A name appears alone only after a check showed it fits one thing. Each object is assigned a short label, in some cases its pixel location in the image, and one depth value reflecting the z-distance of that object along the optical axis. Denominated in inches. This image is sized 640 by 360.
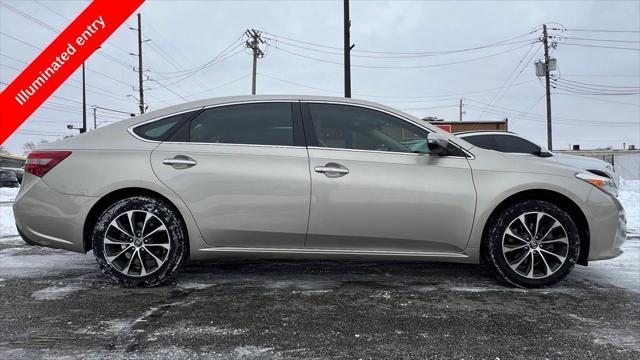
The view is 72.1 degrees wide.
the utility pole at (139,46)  1432.5
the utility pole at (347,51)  497.4
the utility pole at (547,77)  1057.5
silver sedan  133.3
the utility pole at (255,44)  1203.2
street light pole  1544.0
